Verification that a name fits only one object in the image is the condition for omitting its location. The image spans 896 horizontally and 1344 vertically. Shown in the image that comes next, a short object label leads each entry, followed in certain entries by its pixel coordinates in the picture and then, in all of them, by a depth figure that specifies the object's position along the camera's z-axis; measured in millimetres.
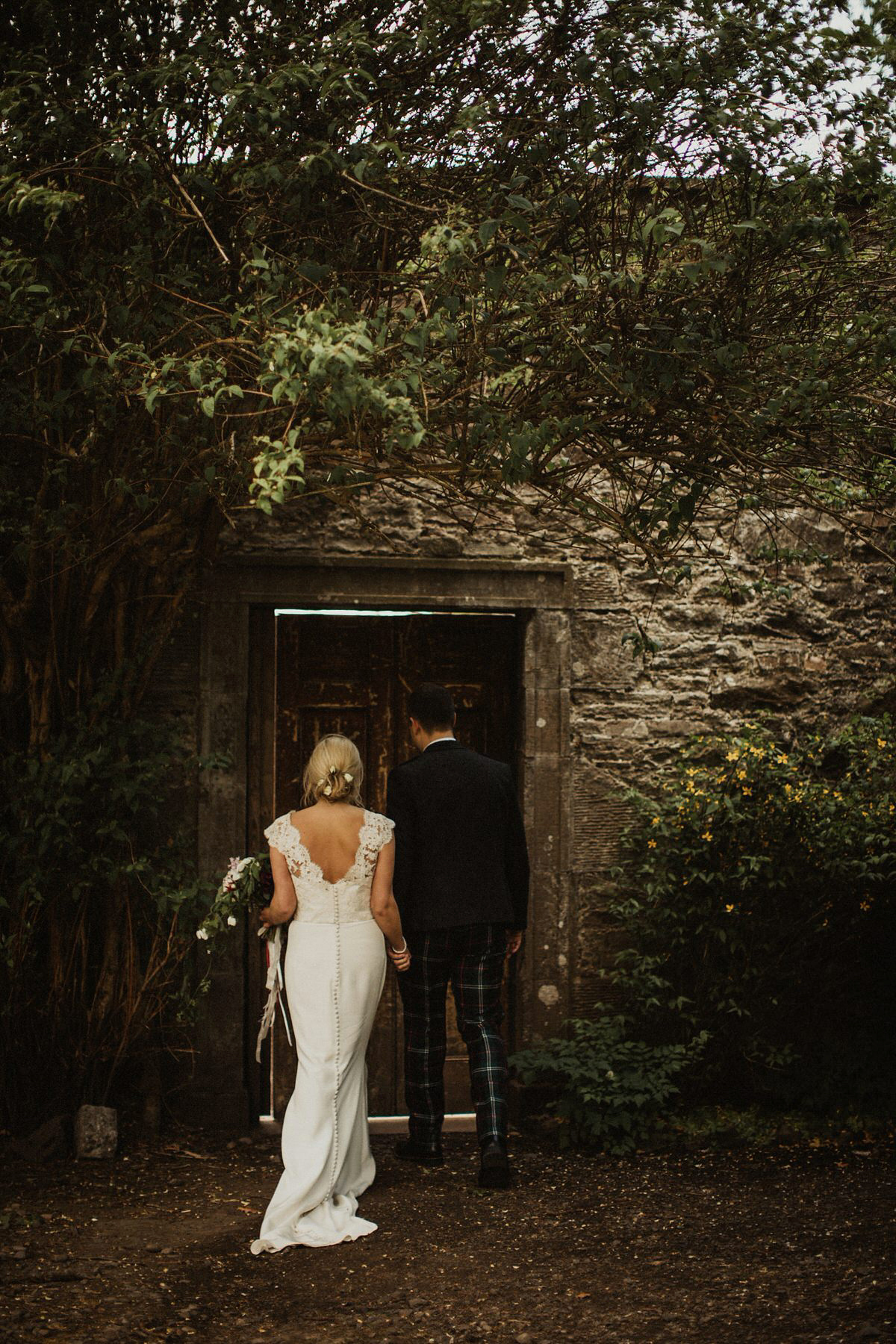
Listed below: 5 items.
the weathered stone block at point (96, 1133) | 5086
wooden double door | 5988
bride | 4457
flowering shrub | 5500
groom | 4910
